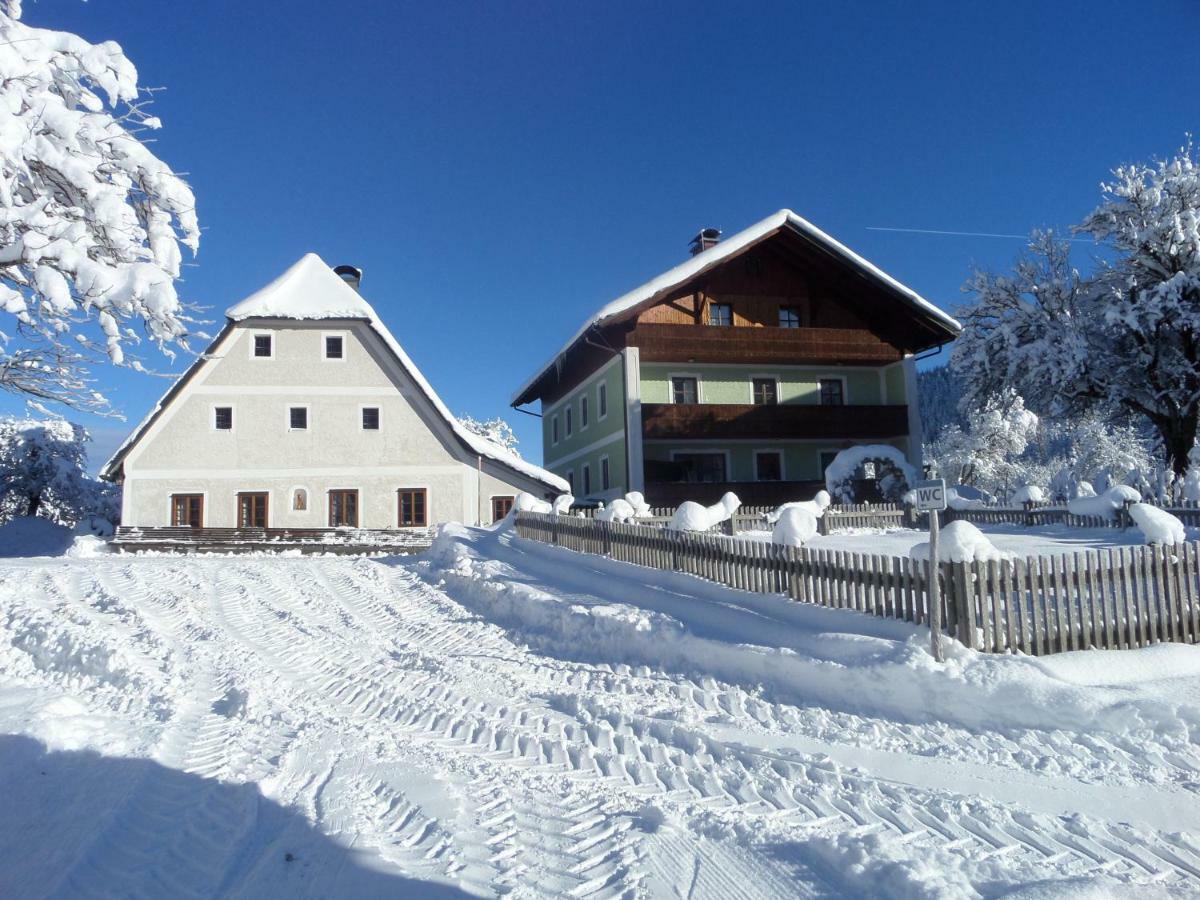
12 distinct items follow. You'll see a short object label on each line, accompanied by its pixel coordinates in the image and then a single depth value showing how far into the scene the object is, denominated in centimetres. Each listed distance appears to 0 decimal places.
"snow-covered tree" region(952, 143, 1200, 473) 2428
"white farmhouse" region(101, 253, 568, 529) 2462
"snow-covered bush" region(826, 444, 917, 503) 2528
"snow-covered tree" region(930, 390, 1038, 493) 4566
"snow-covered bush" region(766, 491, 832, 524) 1995
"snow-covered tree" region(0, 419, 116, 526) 3959
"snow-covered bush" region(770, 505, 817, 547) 992
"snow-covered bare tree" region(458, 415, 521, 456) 6138
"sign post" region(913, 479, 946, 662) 714
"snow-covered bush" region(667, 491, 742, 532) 1338
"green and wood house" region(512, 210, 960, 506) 2633
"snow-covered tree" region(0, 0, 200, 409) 567
